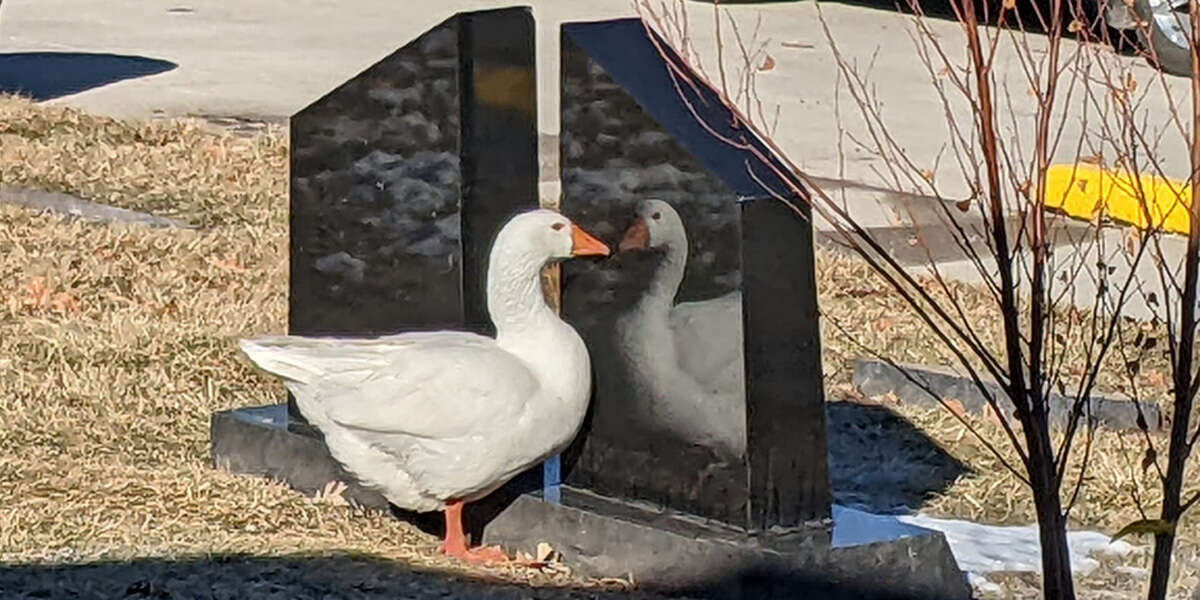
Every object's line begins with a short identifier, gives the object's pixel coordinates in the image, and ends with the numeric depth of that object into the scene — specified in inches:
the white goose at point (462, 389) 192.1
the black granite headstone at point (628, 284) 184.5
